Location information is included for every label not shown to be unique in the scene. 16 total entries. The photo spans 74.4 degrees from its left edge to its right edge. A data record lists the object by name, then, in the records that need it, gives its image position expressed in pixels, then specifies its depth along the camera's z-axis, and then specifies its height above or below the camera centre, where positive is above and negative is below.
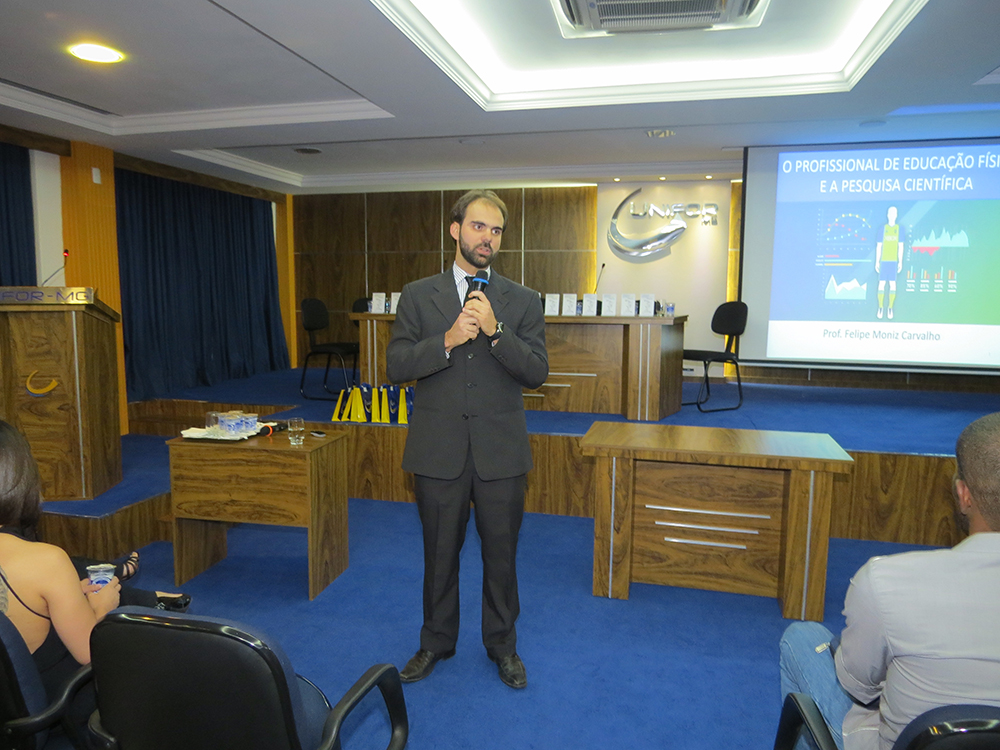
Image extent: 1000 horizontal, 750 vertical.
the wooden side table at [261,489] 3.01 -0.91
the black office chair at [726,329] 5.77 -0.26
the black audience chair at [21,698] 1.25 -0.80
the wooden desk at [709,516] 2.79 -0.97
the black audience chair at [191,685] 1.01 -0.62
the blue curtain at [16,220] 5.35 +0.56
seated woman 1.37 -0.62
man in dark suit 2.12 -0.41
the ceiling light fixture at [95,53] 3.90 +1.42
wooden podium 3.56 -0.50
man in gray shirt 1.03 -0.51
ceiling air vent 3.58 +1.59
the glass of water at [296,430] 3.15 -0.67
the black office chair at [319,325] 6.39 -0.32
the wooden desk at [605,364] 5.30 -0.56
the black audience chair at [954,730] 0.89 -0.58
